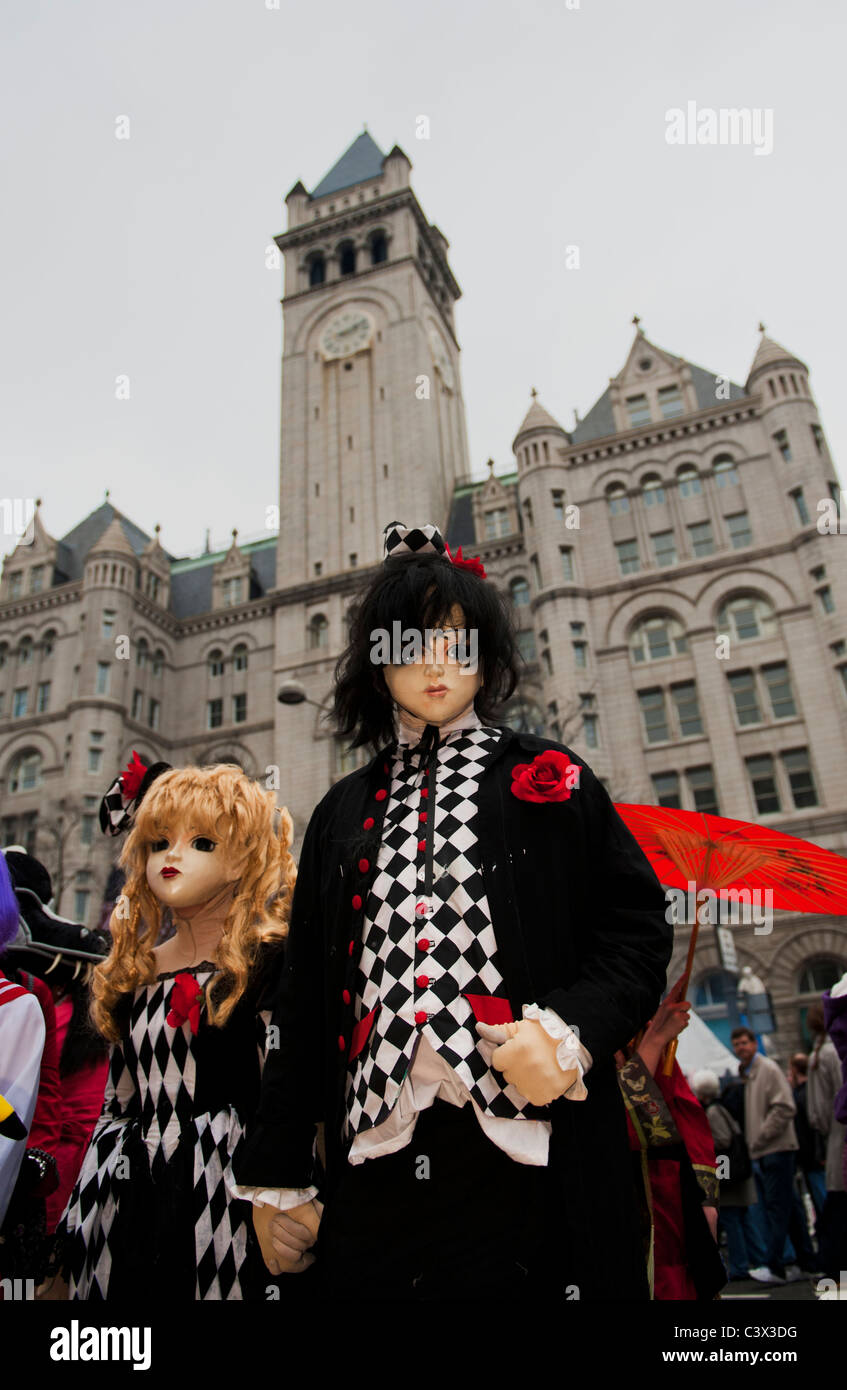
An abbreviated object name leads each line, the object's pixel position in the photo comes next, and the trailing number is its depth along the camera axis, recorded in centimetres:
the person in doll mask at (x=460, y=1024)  216
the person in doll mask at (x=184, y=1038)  304
